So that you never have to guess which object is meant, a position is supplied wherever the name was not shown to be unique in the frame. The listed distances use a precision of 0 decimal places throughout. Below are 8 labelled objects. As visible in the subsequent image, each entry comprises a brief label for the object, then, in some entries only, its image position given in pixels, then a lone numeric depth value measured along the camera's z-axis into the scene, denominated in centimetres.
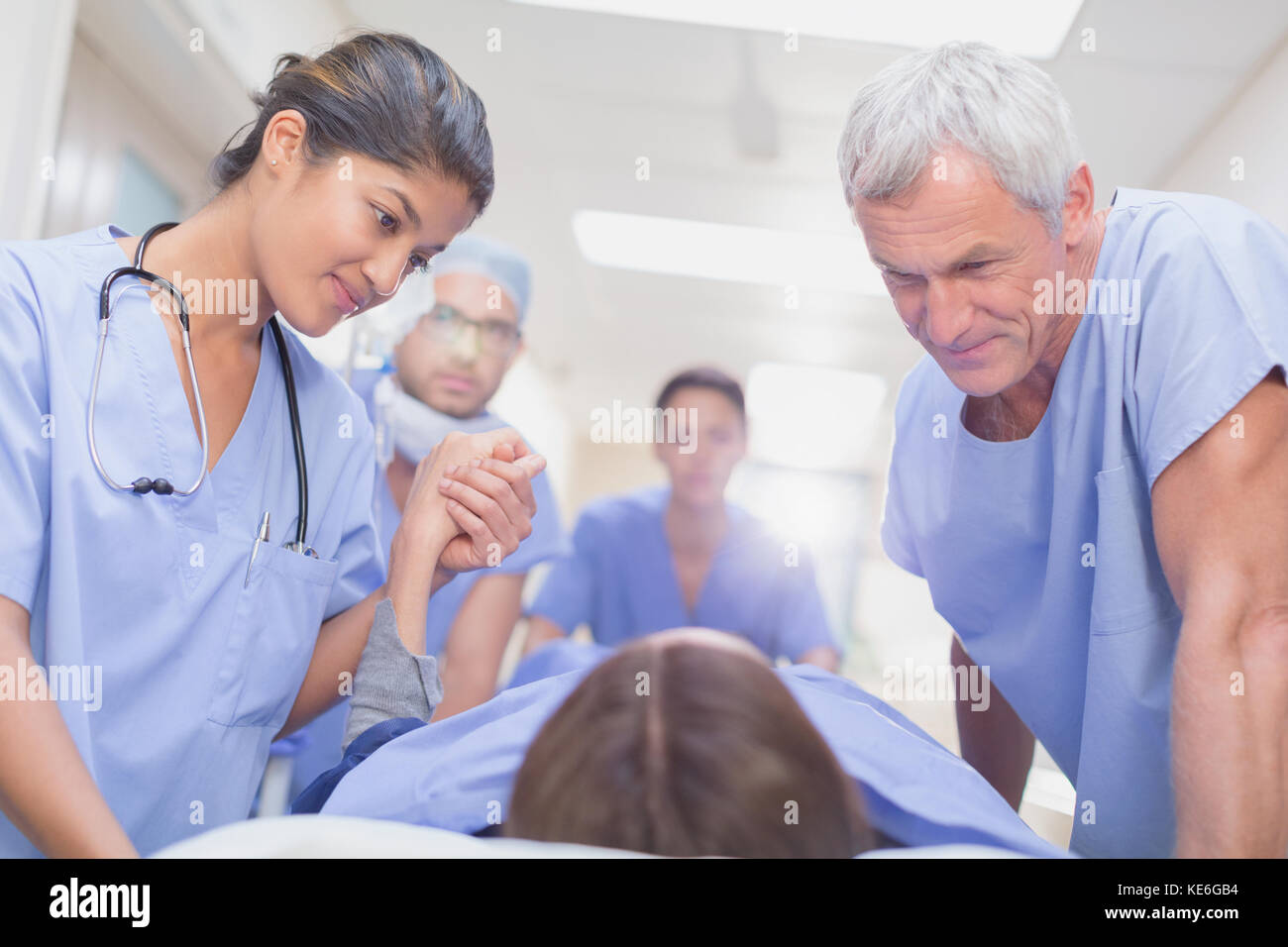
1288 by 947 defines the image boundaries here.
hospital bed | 60
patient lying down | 63
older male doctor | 88
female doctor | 92
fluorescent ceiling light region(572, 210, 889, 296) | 376
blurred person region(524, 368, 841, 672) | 257
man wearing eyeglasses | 204
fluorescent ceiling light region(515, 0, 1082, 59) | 222
